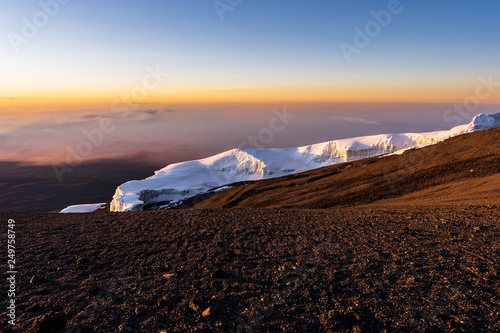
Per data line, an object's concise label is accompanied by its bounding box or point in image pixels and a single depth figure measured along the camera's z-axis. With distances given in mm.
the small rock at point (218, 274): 5480
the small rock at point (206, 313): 4152
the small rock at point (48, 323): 3889
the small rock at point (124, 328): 3861
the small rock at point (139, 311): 4258
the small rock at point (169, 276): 5480
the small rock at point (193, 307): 4332
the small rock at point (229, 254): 6479
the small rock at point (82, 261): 6251
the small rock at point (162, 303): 4453
